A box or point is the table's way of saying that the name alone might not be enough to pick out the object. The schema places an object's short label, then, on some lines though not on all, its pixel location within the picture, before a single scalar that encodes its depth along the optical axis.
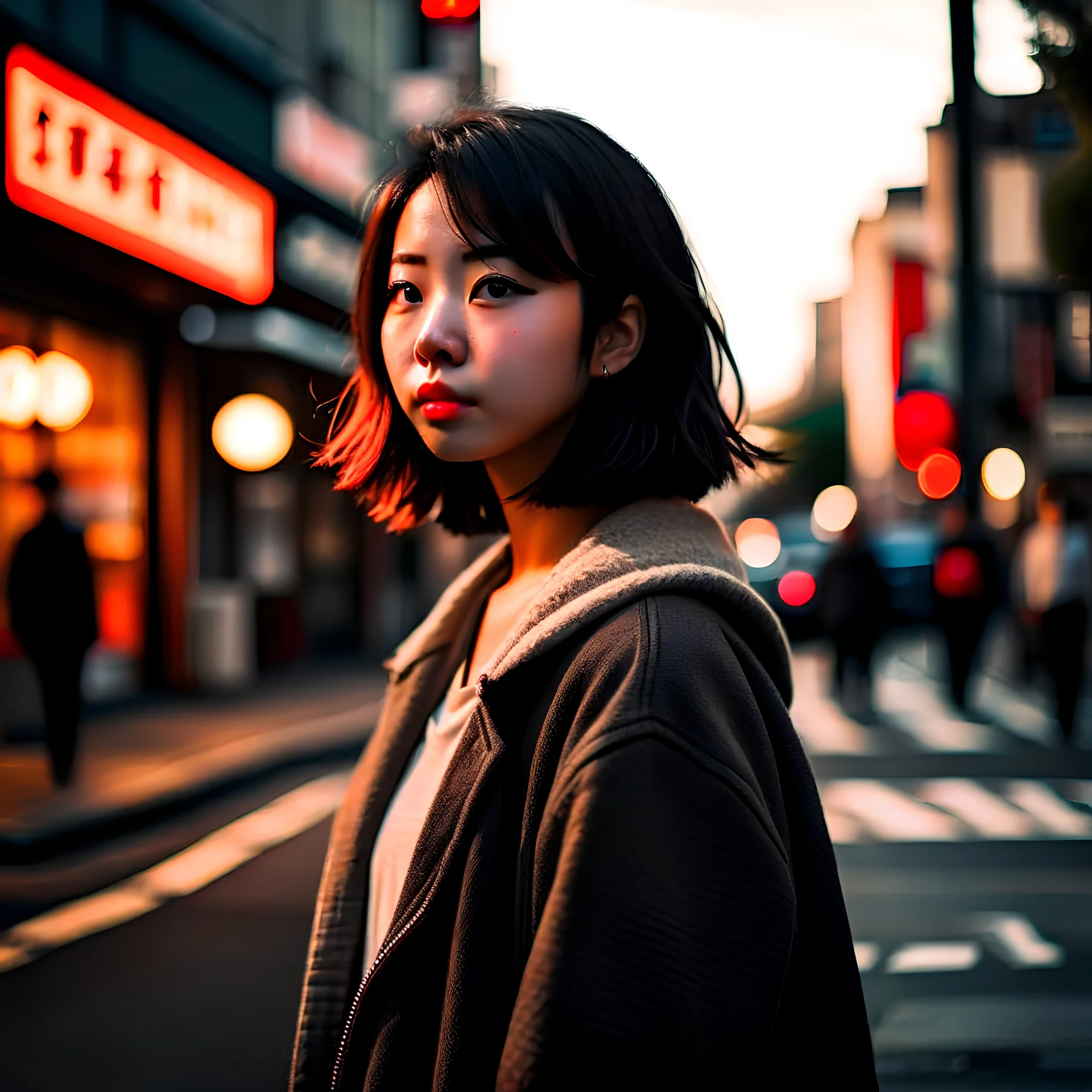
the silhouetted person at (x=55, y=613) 7.04
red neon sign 7.96
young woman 0.92
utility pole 10.00
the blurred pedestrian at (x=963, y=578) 9.95
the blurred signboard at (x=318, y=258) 12.92
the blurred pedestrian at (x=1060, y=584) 8.71
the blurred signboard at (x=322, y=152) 14.04
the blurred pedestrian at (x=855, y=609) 11.10
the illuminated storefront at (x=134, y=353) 8.17
